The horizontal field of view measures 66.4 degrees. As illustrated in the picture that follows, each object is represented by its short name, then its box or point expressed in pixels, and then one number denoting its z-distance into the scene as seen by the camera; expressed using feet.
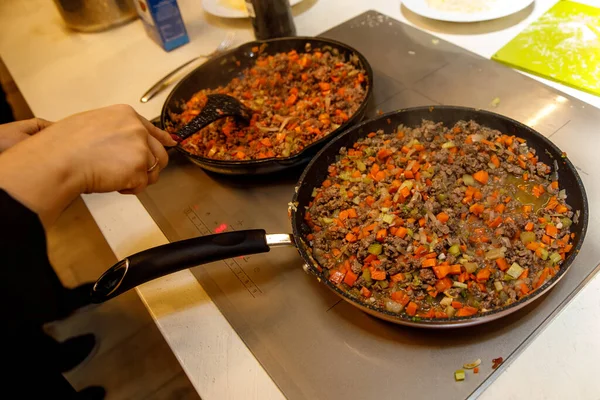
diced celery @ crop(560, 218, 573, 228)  2.85
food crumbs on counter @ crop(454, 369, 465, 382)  2.46
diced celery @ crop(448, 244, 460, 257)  2.84
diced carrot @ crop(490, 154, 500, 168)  3.32
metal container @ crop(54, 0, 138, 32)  5.89
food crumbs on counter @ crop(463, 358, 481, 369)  2.50
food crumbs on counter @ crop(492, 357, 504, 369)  2.49
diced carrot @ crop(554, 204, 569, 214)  2.91
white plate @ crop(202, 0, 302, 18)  5.62
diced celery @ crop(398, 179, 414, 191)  3.24
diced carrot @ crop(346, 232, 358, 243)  3.06
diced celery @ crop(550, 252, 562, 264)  2.70
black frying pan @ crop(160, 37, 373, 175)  3.51
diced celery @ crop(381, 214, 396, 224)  3.03
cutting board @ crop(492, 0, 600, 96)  4.02
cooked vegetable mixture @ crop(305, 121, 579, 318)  2.72
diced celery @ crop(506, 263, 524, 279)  2.70
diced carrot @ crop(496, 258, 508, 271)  2.74
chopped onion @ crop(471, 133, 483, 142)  3.44
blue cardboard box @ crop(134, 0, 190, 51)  5.10
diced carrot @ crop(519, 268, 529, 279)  2.69
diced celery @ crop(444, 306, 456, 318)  2.62
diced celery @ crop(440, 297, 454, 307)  2.67
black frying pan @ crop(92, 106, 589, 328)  2.43
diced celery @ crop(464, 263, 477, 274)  2.74
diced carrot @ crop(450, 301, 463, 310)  2.64
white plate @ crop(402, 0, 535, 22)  4.71
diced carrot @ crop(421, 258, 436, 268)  2.78
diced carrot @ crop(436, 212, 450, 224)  3.04
